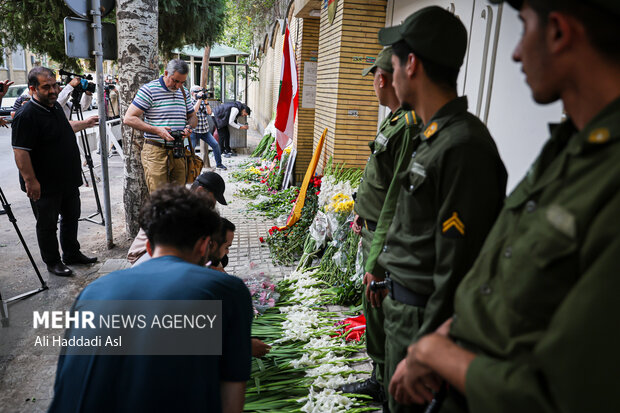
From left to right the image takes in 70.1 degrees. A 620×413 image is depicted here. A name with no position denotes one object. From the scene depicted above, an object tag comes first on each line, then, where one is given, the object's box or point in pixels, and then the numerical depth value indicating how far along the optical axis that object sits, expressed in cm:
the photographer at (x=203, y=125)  975
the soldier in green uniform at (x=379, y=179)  245
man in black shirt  434
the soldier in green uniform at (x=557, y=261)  77
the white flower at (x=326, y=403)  252
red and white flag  711
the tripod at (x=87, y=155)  617
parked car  2007
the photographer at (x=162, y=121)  493
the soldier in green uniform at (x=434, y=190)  152
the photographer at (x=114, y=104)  1545
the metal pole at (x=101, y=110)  518
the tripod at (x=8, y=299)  370
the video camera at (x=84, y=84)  601
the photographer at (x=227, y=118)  1263
